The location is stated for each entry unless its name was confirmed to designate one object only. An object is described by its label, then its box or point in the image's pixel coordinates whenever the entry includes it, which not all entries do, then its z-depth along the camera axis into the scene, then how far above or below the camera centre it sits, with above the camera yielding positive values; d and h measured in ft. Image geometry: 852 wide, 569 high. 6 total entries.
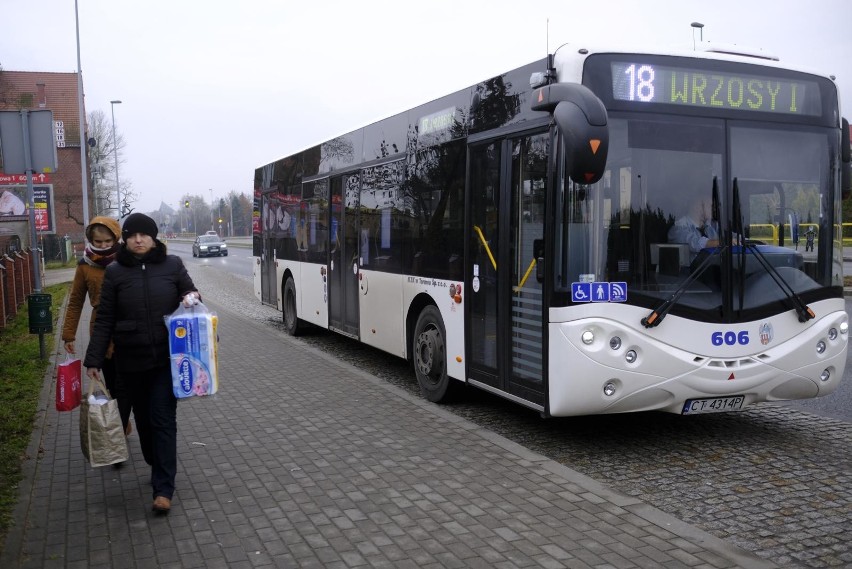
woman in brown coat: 20.51 -1.07
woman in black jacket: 18.13 -2.06
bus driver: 21.61 -0.37
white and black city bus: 21.02 -0.43
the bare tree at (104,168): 242.37 +16.56
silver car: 204.13 -5.13
